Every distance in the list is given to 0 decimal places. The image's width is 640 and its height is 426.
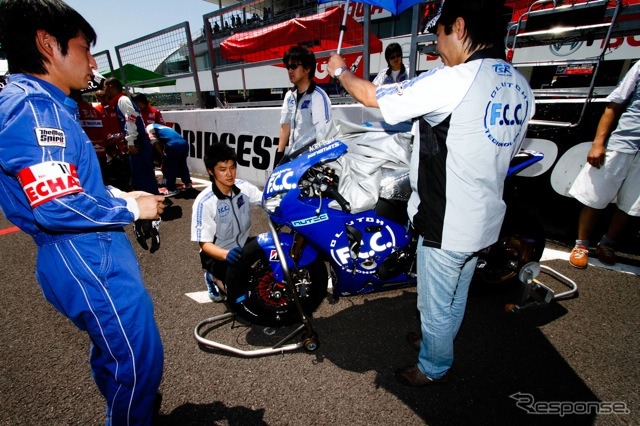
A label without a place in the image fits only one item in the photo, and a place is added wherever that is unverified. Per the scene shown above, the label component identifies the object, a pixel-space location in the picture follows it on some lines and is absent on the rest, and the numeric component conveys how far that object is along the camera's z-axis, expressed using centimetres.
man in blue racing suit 106
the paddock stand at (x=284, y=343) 213
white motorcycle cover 213
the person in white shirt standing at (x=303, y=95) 347
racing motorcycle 210
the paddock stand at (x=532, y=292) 255
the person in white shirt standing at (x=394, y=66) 509
